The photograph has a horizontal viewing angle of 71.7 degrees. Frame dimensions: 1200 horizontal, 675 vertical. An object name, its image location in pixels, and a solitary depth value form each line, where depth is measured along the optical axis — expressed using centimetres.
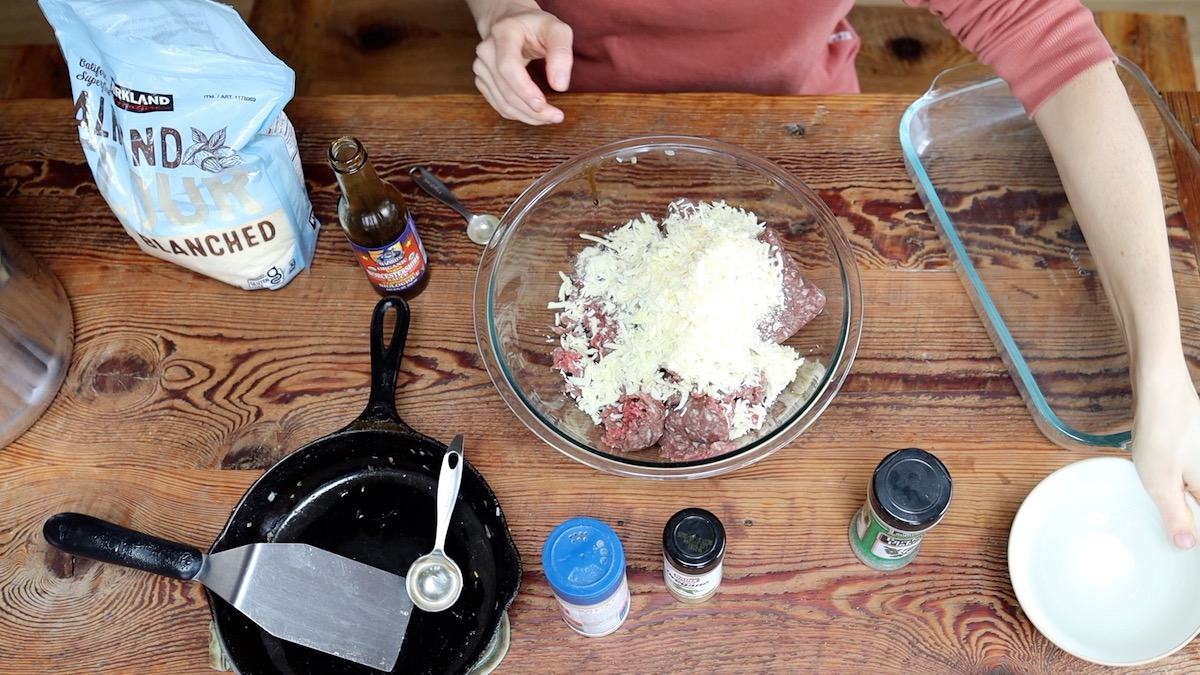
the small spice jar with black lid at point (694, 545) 86
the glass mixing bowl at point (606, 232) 101
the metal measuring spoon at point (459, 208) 120
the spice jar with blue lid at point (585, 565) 84
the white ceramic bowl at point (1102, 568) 92
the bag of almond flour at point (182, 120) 97
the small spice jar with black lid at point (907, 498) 85
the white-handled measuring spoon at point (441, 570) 97
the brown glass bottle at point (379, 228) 104
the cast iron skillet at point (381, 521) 97
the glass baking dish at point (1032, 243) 105
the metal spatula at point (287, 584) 92
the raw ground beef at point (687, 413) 100
